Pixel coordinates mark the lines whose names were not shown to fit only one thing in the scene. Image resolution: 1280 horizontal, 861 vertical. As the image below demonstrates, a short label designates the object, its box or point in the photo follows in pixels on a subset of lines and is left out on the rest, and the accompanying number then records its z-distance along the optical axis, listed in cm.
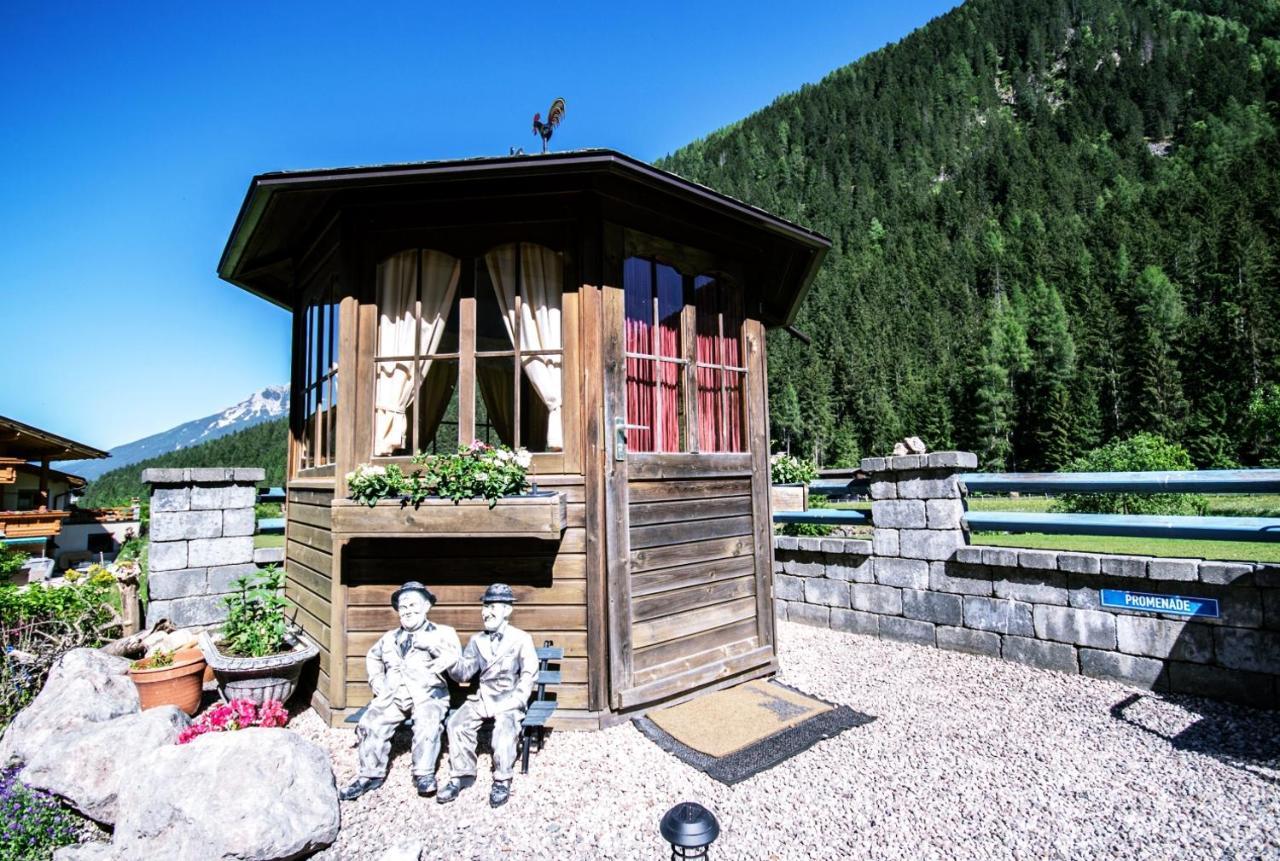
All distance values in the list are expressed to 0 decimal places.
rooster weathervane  544
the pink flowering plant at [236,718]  374
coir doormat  394
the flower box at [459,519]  409
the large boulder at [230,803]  288
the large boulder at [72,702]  373
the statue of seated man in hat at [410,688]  364
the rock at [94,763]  342
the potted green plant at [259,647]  440
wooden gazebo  447
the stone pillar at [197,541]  546
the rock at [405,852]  292
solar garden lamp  215
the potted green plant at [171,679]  454
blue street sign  461
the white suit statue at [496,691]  358
